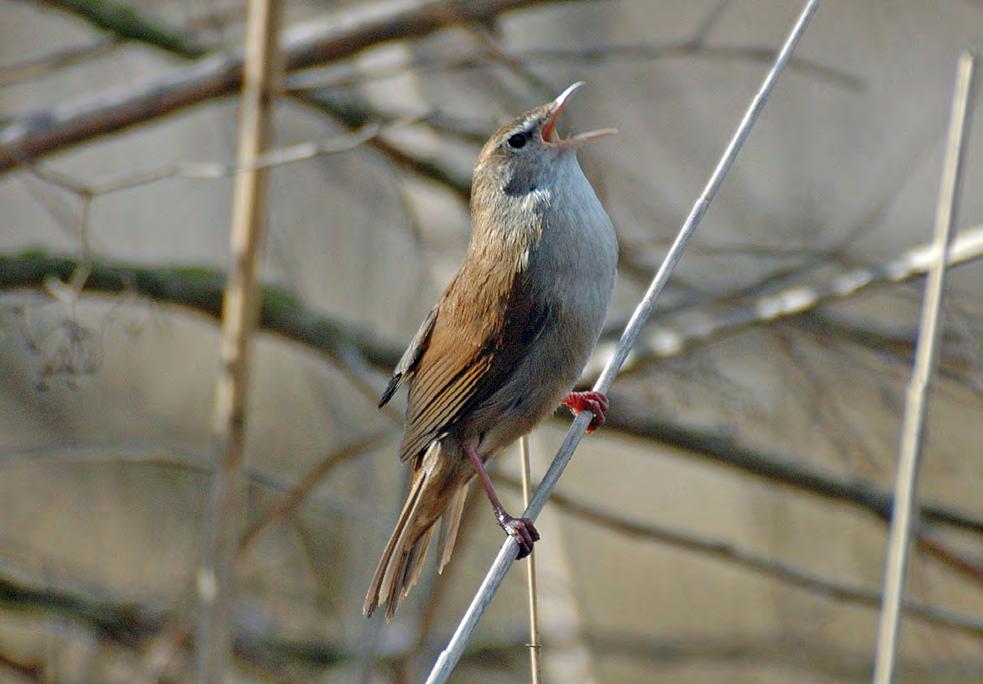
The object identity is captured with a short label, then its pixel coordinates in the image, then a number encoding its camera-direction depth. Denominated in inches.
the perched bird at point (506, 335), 220.7
